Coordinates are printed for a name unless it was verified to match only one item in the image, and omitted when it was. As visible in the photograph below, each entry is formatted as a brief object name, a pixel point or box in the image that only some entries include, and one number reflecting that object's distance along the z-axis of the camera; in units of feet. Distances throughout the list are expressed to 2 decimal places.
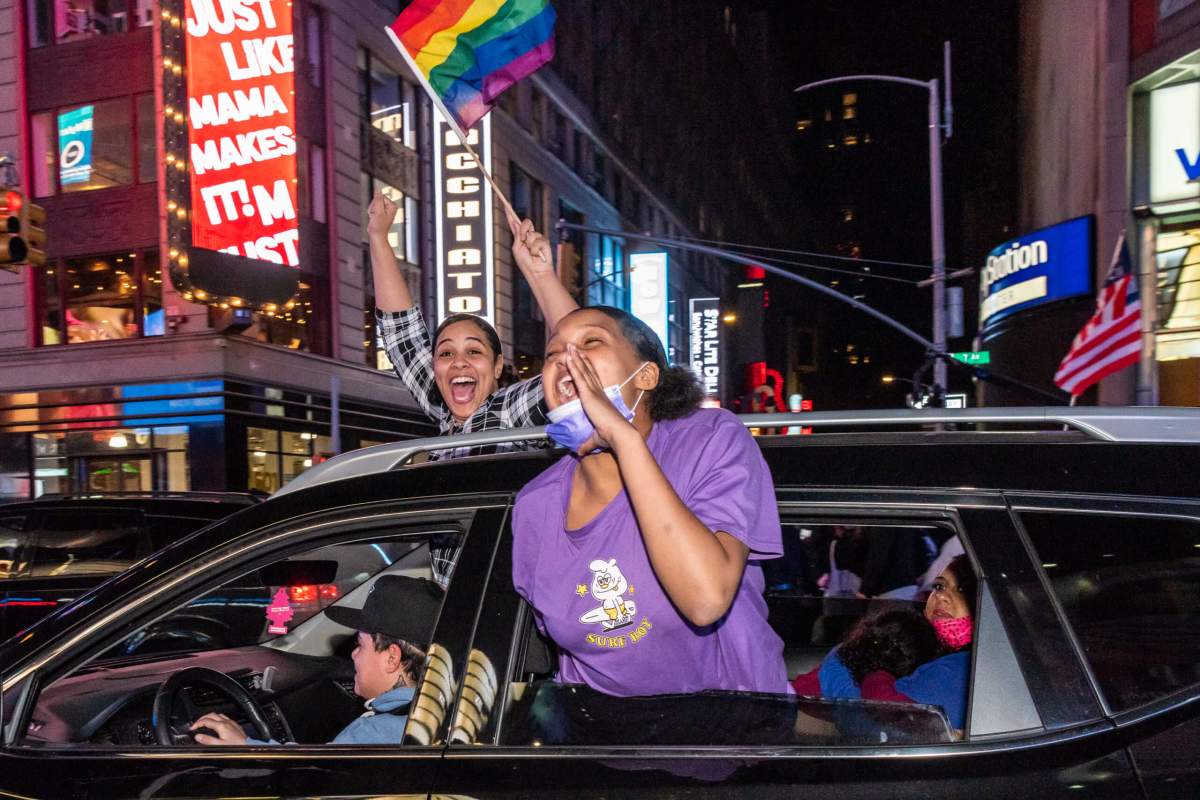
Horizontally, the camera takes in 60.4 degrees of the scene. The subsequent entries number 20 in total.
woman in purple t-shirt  5.87
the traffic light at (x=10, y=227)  37.68
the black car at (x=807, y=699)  5.68
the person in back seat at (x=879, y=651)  10.01
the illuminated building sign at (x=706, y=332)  157.48
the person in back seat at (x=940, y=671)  7.83
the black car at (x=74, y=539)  21.94
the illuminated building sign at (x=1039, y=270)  48.29
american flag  32.53
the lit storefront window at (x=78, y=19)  64.28
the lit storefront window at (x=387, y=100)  76.89
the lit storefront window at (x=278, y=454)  64.08
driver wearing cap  7.63
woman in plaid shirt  11.75
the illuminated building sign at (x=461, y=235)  77.00
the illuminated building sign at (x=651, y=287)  132.87
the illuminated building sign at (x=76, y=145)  64.49
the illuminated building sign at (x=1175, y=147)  40.98
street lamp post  63.16
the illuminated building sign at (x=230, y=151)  55.98
